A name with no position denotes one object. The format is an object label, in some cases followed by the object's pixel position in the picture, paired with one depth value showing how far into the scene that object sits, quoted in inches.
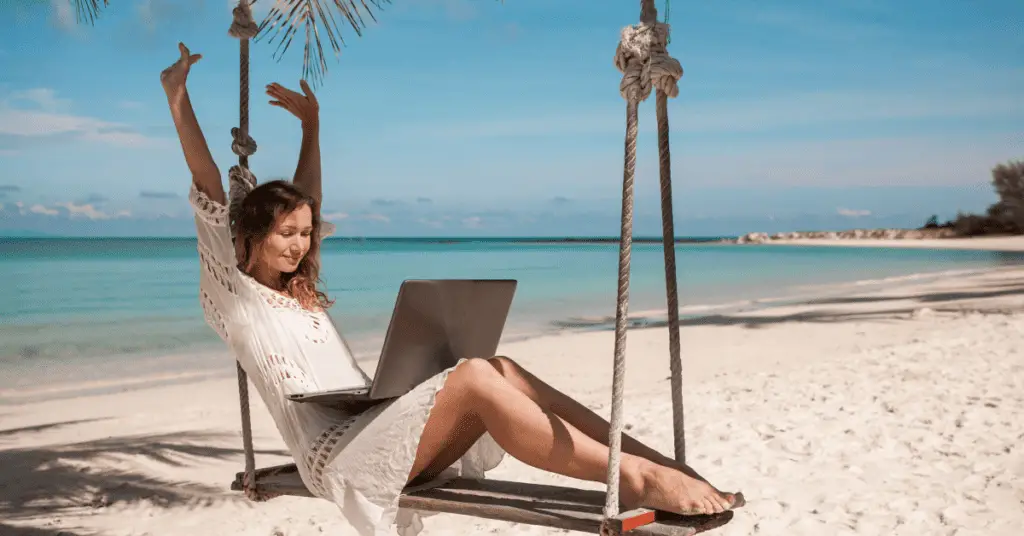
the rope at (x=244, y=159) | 102.6
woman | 85.3
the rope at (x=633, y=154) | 78.6
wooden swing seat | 77.2
